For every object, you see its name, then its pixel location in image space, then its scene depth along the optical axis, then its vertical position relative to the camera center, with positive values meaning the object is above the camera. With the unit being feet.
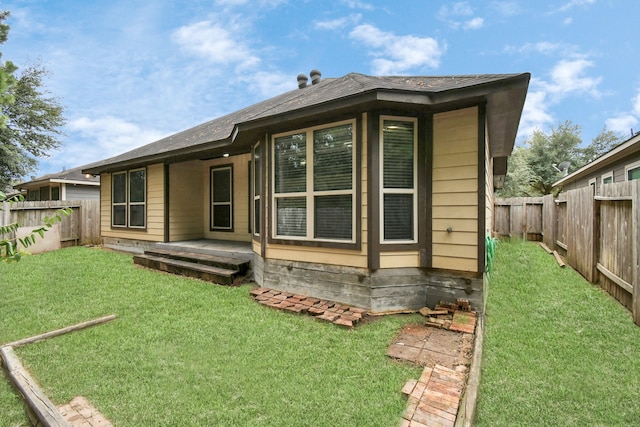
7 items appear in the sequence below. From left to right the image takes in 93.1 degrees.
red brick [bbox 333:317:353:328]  11.98 -4.45
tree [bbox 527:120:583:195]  78.84 +14.91
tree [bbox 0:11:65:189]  50.06 +15.22
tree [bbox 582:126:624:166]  79.90 +17.62
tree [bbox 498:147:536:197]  75.05 +8.00
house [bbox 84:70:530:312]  12.91 +1.11
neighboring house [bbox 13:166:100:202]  48.55 +4.31
